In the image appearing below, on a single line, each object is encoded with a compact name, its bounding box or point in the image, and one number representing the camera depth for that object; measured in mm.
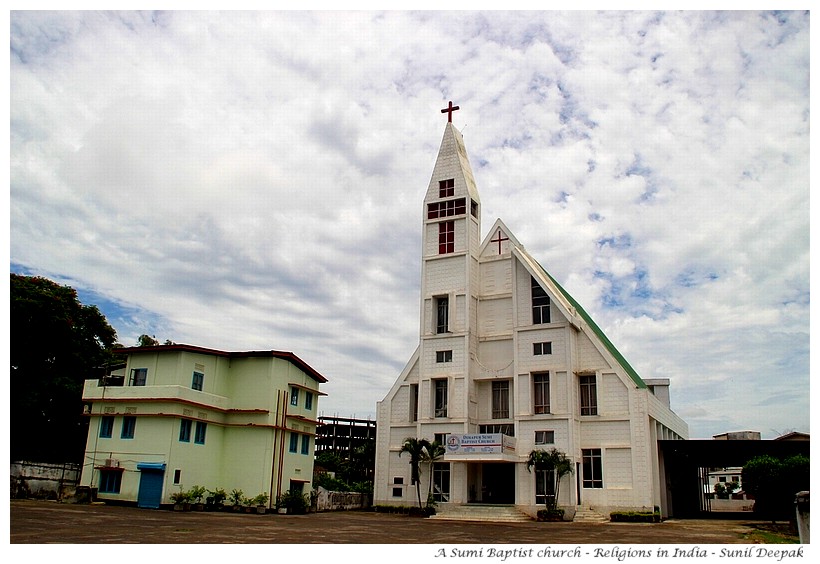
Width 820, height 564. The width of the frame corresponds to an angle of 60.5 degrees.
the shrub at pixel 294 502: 30547
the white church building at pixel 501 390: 32594
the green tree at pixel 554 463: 31922
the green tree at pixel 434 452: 34062
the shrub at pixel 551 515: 30453
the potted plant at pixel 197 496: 29750
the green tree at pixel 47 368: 35062
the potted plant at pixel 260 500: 30291
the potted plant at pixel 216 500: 30594
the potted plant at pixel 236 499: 30473
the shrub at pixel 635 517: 30266
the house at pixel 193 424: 30203
